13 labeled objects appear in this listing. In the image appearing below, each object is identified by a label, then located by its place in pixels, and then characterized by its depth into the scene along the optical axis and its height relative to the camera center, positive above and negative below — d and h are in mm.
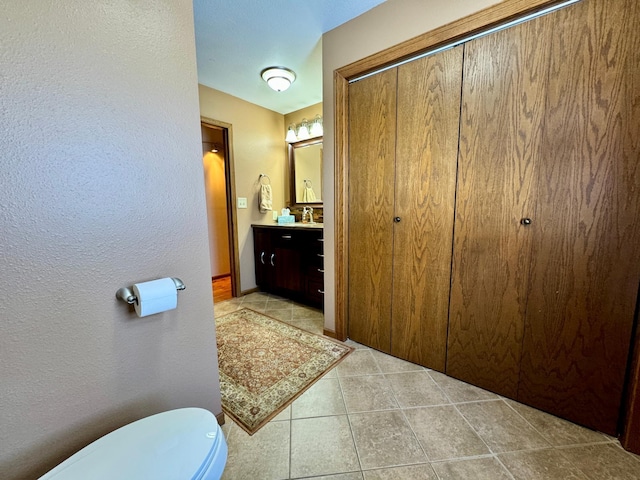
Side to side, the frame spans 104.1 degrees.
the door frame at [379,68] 1089 +705
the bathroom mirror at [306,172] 3113 +486
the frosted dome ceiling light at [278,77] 2295 +1242
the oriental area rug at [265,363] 1382 -1072
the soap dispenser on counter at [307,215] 3225 -77
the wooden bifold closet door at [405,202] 1478 +38
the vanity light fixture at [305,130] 2941 +969
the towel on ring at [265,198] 3174 +149
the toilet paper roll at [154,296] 867 -303
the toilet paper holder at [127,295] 870 -293
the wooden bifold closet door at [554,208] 1062 -11
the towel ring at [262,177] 3205 +414
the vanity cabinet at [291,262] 2574 -588
